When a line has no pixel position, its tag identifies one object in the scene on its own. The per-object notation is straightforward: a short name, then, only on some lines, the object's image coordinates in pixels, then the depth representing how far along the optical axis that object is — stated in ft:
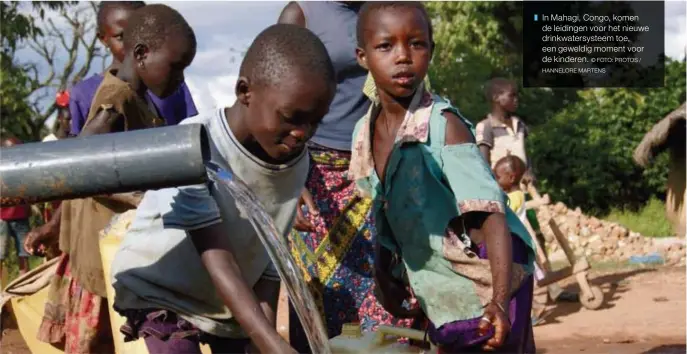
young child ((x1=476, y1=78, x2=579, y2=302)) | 25.95
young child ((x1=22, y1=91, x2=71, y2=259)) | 14.17
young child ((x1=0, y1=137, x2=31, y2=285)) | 29.30
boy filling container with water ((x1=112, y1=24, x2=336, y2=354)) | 8.19
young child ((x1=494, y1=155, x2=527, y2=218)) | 23.08
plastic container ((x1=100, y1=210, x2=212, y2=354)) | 10.30
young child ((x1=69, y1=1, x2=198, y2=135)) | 12.30
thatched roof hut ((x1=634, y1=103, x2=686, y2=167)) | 41.68
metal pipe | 6.77
